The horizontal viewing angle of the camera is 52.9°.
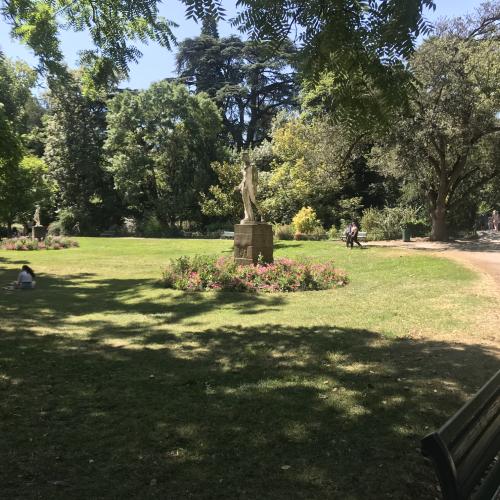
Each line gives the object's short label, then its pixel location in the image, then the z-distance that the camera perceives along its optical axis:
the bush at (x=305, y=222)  28.72
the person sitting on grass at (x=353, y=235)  22.19
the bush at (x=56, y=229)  42.53
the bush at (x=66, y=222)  42.75
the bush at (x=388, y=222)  28.41
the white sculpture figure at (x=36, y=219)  31.39
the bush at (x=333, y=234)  28.77
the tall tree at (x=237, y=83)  44.06
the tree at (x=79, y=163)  43.19
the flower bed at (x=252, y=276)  12.22
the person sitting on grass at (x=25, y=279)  12.95
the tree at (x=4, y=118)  11.51
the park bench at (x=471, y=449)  2.07
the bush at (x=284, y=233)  29.05
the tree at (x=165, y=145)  39.62
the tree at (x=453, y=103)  20.03
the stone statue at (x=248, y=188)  15.11
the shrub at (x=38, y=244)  26.20
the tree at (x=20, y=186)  16.62
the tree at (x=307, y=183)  31.05
